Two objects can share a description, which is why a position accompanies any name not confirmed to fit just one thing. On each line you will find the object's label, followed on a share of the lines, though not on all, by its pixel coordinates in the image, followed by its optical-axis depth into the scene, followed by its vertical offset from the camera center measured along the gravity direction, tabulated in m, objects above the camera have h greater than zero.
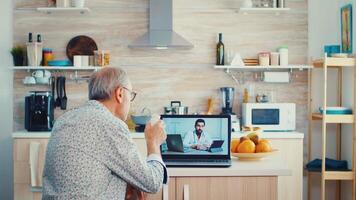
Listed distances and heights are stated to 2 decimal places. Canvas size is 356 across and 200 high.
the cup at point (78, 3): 5.07 +0.79
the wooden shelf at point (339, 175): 4.70 -0.77
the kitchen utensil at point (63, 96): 5.24 -0.09
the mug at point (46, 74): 5.20 +0.12
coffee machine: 4.95 -0.23
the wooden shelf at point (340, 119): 4.67 -0.28
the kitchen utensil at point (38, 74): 5.16 +0.12
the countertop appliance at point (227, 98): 5.20 -0.11
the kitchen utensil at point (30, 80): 5.16 +0.06
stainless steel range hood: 5.05 +0.55
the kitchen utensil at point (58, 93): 5.24 -0.06
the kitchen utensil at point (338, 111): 4.71 -0.21
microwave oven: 4.98 -0.28
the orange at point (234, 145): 2.87 -0.31
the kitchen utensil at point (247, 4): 5.11 +0.79
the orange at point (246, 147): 2.84 -0.32
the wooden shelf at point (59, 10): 5.06 +0.73
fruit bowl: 2.82 -0.36
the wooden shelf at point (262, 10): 5.11 +0.74
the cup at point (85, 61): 5.16 +0.25
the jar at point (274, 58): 5.18 +0.28
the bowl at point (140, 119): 4.89 -0.29
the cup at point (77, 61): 5.11 +0.24
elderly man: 1.87 -0.25
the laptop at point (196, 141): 2.71 -0.27
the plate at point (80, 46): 5.25 +0.40
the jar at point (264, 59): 5.13 +0.27
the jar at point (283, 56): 5.17 +0.30
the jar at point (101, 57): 5.13 +0.28
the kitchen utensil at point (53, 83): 5.28 +0.04
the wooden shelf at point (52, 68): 5.07 +0.18
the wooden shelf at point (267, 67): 5.11 +0.19
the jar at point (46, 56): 5.16 +0.29
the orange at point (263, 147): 2.84 -0.32
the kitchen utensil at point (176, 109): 5.19 -0.21
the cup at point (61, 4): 5.08 +0.78
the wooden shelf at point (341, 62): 4.65 +0.22
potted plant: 5.13 +0.30
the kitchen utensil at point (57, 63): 5.12 +0.23
